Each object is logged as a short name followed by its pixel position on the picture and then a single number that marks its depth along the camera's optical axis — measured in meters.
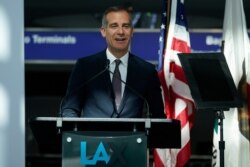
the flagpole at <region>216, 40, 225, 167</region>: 8.40
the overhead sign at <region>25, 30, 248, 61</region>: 16.01
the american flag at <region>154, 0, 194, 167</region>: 10.66
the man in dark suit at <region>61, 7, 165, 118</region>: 8.20
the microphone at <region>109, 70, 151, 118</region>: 7.62
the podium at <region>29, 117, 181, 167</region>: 7.23
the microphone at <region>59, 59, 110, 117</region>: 7.61
